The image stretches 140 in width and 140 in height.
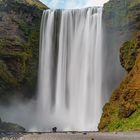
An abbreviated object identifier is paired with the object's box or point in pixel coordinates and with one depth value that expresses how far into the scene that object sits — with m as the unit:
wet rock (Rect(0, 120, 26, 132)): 61.88
